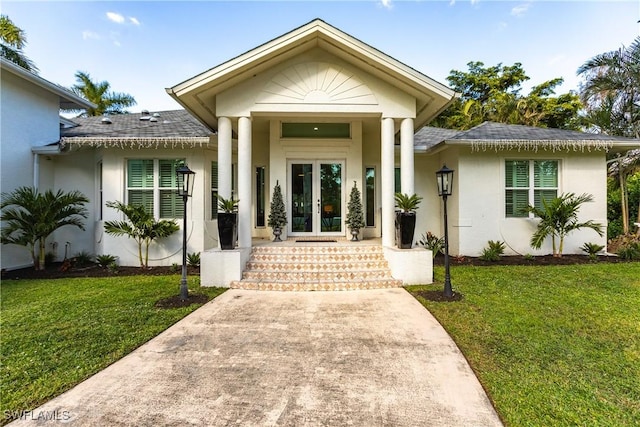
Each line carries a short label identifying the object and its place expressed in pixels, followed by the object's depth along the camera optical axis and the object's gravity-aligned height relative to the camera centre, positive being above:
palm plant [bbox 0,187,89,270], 7.25 -0.01
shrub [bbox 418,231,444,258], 8.25 -0.79
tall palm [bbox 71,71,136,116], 19.22 +7.92
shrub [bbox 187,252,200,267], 7.66 -1.12
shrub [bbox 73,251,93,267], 8.09 -1.19
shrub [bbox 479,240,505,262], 8.01 -0.94
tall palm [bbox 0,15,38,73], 10.87 +6.81
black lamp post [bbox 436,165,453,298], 5.20 +0.50
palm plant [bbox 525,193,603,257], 7.80 -0.08
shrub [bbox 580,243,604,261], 8.15 -0.90
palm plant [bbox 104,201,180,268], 7.57 -0.28
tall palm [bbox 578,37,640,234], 10.52 +4.16
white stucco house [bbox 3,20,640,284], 6.70 +1.57
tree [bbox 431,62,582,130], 19.47 +7.74
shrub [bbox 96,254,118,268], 7.76 -1.15
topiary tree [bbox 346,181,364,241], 8.18 +0.06
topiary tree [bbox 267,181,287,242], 8.27 +0.03
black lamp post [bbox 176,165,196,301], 5.18 +0.53
